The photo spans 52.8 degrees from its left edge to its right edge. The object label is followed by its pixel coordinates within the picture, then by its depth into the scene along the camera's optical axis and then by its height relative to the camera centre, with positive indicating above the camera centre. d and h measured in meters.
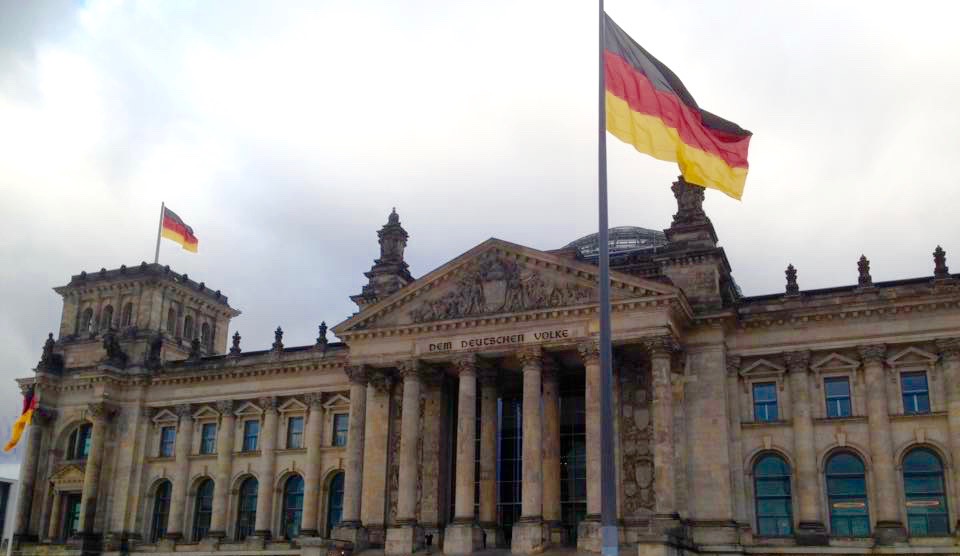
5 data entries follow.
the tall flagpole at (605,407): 20.52 +2.54
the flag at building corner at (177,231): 64.44 +19.00
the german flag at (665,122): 25.36 +10.80
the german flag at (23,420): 53.97 +5.41
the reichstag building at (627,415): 42.06 +5.24
